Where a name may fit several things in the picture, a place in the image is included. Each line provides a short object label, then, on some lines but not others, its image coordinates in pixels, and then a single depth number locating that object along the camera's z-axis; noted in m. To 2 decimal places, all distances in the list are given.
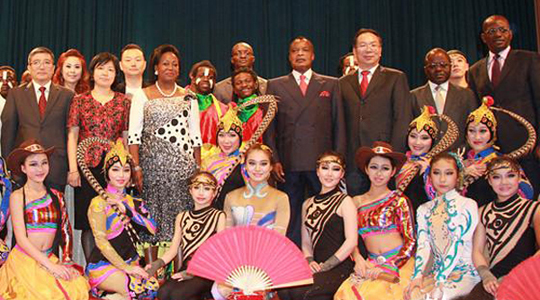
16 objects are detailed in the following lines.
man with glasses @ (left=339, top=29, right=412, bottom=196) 5.13
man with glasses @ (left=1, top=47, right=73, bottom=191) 5.05
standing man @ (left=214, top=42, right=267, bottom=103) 6.07
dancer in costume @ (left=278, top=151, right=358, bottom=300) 4.33
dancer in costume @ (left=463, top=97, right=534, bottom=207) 4.90
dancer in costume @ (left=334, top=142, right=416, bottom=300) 4.23
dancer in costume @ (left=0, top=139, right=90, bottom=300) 4.34
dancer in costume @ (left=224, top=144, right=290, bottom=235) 4.65
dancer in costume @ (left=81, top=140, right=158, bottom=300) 4.48
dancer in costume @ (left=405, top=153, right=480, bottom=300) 4.11
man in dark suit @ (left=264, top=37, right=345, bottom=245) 5.06
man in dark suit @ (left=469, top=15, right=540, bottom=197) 5.15
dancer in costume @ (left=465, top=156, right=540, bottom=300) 4.18
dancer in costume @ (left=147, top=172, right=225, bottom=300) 4.37
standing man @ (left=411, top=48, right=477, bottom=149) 5.37
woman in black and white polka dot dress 5.00
